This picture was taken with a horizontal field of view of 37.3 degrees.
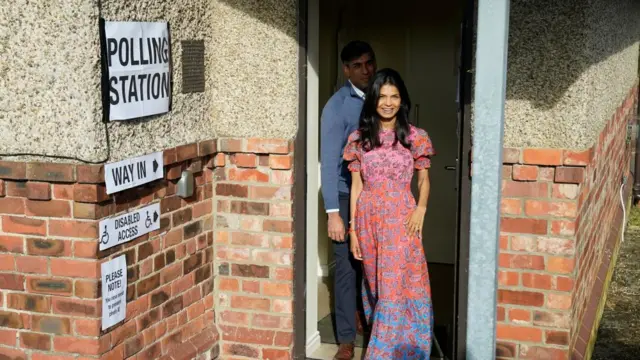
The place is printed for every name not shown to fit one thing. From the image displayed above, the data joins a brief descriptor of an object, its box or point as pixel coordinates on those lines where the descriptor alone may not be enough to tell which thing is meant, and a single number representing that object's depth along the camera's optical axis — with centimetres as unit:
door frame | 467
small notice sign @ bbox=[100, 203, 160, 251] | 399
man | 520
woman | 496
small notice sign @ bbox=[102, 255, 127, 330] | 403
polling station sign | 394
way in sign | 395
